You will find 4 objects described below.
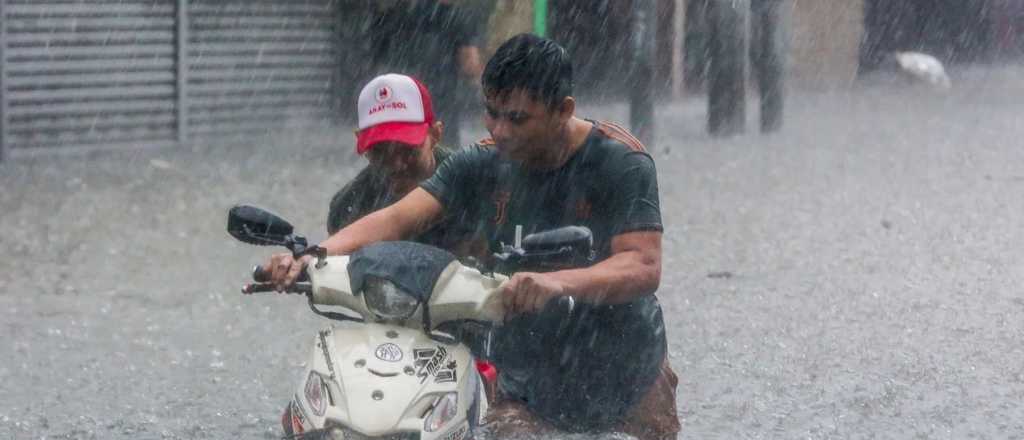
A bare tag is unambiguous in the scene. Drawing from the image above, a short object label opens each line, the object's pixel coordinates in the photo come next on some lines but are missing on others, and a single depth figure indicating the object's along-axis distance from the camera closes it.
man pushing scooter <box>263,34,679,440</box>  8.36
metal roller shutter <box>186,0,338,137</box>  30.06
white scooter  7.06
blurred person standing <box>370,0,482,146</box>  22.27
